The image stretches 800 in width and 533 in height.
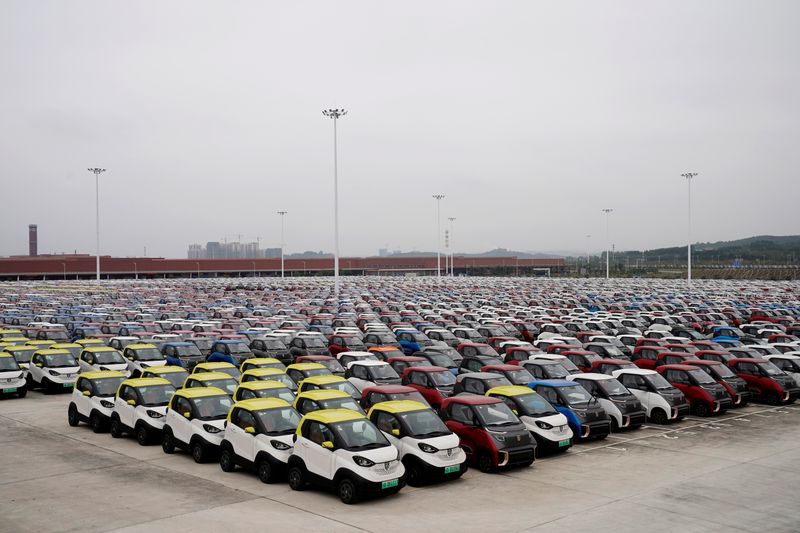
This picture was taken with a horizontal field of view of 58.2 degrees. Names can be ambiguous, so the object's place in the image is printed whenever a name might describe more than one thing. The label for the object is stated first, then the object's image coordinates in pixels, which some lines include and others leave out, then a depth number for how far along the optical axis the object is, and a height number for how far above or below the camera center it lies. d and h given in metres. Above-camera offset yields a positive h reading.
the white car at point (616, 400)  18.33 -3.58
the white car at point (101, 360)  24.67 -3.31
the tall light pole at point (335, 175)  60.56 +7.49
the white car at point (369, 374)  21.17 -3.32
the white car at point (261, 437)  13.82 -3.42
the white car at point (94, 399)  18.16 -3.45
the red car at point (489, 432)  14.54 -3.52
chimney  197.75 +6.04
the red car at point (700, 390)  20.16 -3.65
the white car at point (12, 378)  23.02 -3.64
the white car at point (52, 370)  24.02 -3.57
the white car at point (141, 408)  16.88 -3.44
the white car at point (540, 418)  15.84 -3.49
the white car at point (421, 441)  13.55 -3.44
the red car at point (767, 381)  22.00 -3.74
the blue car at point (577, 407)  17.02 -3.52
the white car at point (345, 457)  12.46 -3.46
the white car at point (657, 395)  19.14 -3.62
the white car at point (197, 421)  15.33 -3.43
